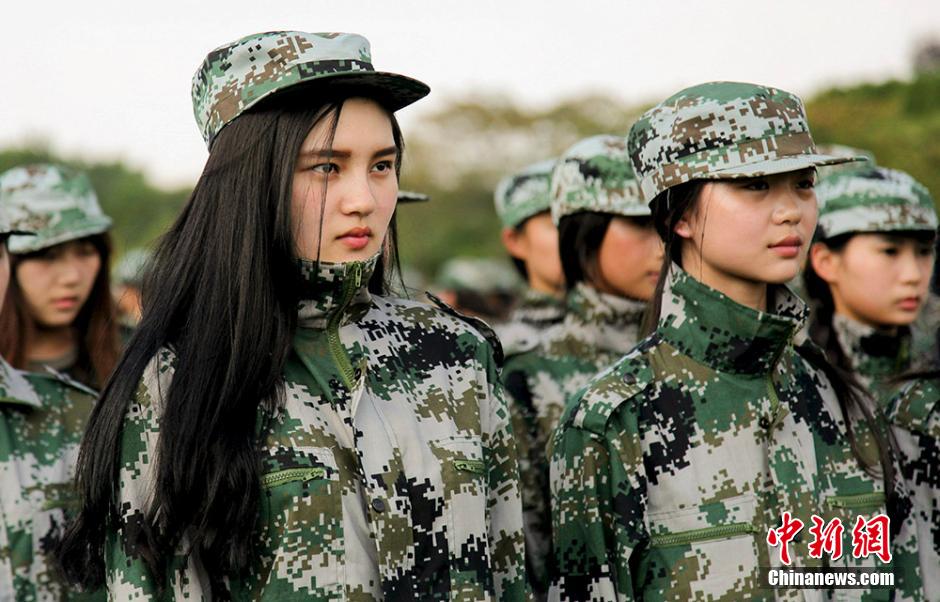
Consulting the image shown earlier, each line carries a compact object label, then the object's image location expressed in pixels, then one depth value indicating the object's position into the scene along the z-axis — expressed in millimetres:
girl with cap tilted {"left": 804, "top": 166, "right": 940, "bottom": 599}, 5273
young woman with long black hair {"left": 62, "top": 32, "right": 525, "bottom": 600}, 2984
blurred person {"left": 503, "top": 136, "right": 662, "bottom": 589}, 5340
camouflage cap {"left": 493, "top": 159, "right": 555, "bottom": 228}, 6850
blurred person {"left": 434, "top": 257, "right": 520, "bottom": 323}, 11539
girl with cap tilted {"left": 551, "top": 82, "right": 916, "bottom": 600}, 3576
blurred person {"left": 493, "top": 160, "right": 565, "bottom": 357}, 6473
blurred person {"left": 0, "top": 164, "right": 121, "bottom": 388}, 5590
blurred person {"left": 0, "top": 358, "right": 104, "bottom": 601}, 4438
